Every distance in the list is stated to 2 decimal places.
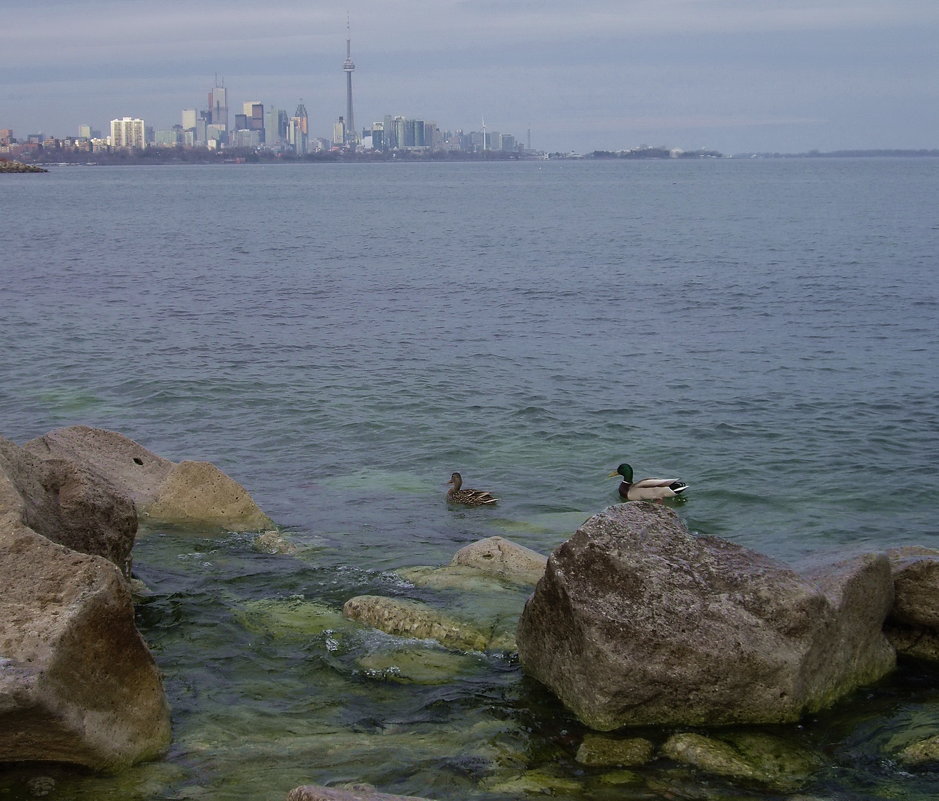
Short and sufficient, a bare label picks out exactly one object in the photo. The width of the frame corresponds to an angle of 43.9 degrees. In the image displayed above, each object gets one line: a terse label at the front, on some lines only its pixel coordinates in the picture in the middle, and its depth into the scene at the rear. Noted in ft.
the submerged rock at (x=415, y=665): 30.35
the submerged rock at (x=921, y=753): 25.95
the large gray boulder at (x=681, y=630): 26.96
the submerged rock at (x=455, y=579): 36.56
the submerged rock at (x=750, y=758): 25.27
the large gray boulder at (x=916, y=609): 31.37
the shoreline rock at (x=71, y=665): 22.80
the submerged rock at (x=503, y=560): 38.17
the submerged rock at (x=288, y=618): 33.60
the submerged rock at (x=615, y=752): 25.76
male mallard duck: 50.80
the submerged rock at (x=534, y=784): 24.47
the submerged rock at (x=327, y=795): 20.42
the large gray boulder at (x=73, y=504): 30.63
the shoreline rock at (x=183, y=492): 44.47
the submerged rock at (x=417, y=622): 32.30
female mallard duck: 50.19
